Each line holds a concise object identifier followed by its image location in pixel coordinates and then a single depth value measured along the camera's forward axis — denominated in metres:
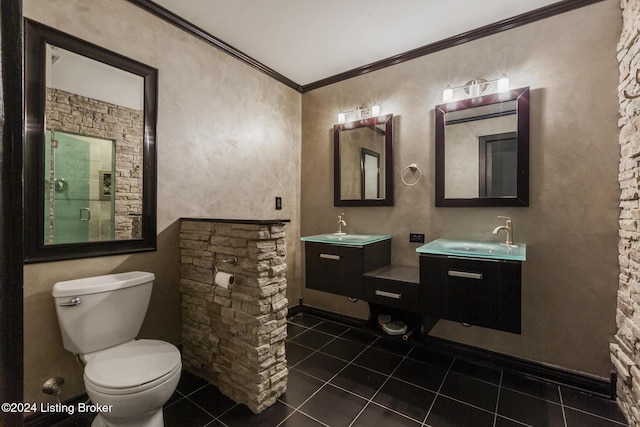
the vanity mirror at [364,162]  2.76
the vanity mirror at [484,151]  2.15
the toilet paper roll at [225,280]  1.79
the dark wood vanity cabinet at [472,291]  1.70
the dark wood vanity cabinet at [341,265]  2.27
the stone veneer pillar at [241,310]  1.77
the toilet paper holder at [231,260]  1.87
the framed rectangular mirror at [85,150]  1.61
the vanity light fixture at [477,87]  2.21
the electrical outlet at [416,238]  2.58
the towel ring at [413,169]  2.60
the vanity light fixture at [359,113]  2.83
